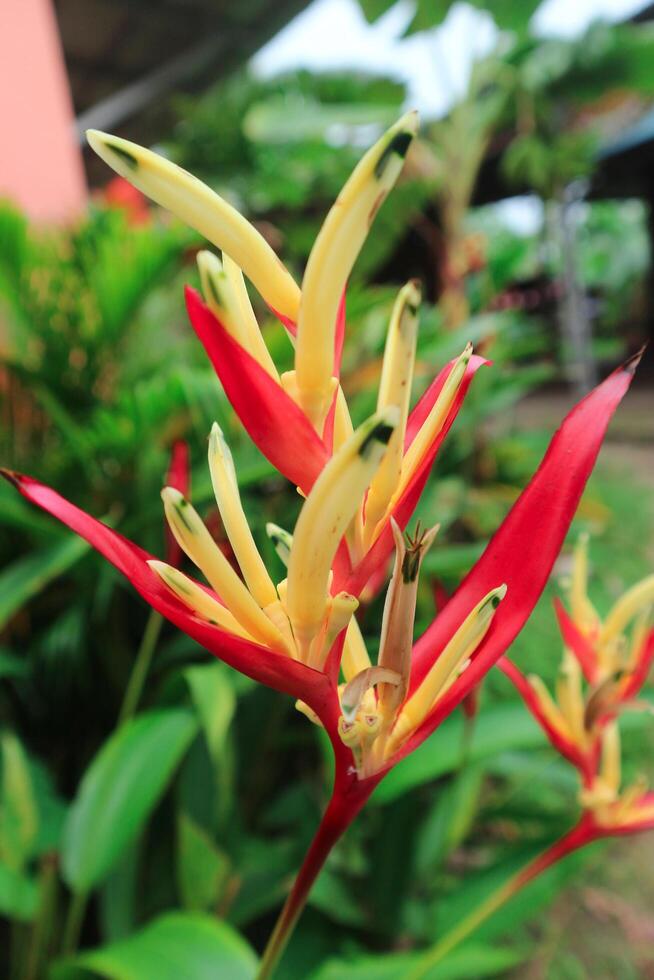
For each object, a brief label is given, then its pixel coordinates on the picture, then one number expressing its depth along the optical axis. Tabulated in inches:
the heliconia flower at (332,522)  6.7
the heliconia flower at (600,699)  12.7
